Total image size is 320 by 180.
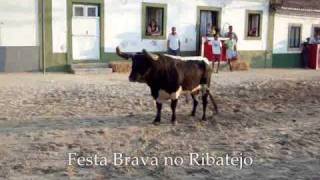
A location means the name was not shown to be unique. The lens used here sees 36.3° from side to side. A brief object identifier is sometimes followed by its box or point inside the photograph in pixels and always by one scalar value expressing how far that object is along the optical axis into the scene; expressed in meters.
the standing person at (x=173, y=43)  19.48
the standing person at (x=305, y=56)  25.16
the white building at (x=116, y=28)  16.89
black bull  8.10
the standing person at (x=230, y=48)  21.05
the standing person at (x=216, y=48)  19.92
